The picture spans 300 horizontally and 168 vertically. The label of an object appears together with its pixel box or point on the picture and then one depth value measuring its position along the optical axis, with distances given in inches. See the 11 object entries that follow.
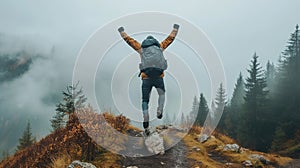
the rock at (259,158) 453.1
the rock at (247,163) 417.7
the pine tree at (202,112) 1996.7
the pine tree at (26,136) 1310.5
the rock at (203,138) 546.6
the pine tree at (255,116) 1360.7
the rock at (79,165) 308.7
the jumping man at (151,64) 330.0
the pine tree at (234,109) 1827.0
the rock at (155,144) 405.4
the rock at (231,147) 482.9
